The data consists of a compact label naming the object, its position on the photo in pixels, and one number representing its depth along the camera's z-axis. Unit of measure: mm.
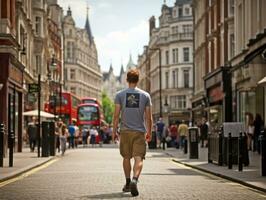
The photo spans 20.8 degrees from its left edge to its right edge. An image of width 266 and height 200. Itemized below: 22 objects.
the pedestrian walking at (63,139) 34438
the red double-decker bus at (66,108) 63016
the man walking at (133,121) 12477
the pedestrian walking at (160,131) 44594
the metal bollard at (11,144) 21173
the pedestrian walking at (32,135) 37406
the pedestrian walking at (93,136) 54875
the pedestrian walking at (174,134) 46400
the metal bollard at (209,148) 23375
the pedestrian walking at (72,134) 49034
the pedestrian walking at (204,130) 43384
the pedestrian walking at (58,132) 35950
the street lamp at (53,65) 45309
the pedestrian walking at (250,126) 31547
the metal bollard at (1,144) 20686
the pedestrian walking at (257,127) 30453
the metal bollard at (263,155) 15852
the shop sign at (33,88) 32938
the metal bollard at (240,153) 18453
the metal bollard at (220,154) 21309
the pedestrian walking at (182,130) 40481
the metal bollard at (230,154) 19902
